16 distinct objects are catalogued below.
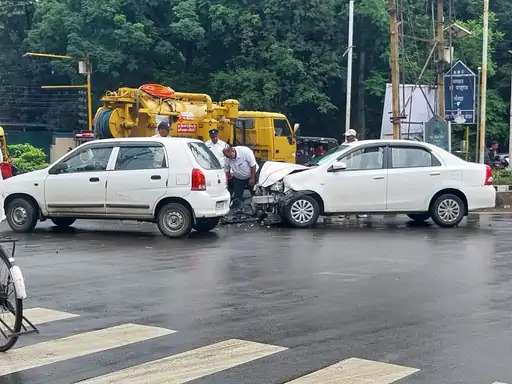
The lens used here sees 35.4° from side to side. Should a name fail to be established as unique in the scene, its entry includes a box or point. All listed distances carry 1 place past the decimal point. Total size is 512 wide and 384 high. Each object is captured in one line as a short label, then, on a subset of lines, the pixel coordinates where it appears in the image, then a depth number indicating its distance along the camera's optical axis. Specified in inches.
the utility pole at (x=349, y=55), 1373.0
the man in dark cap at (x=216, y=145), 655.8
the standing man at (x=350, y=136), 690.5
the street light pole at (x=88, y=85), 1231.5
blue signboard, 906.1
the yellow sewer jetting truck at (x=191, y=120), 802.2
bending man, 637.9
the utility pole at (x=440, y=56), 909.8
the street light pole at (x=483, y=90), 979.3
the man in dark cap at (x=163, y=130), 600.4
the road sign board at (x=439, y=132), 846.5
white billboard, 1000.9
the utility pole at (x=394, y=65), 826.8
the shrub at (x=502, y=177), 816.4
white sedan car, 569.3
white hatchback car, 514.3
